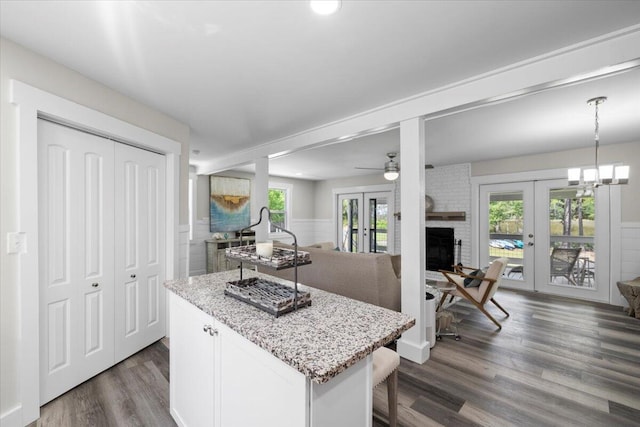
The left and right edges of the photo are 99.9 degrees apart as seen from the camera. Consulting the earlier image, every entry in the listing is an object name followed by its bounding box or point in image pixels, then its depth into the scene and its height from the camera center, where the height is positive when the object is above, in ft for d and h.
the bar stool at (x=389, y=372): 4.57 -2.78
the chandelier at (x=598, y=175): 8.52 +1.22
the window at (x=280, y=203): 23.54 +0.87
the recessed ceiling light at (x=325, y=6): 4.54 +3.55
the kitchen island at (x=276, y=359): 2.91 -1.91
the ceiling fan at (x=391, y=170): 13.82 +2.18
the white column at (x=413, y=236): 7.97 -0.70
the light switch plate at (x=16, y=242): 5.52 -0.60
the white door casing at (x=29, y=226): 5.62 -0.28
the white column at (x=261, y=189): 13.44 +1.18
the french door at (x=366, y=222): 21.71 -0.82
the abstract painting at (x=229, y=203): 19.06 +0.71
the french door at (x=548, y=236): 13.87 -1.35
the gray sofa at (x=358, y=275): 9.08 -2.29
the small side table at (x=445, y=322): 9.73 -4.14
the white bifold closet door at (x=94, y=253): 6.35 -1.11
